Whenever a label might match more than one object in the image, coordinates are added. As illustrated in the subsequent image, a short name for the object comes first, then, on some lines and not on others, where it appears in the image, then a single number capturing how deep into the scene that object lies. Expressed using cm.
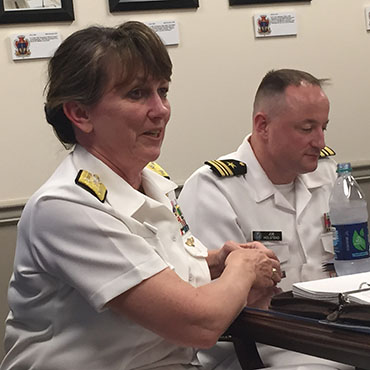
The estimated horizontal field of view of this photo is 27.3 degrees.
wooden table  157
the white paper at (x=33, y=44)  353
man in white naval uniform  269
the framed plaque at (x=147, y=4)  366
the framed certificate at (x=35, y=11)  350
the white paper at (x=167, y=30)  374
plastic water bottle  233
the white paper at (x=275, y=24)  395
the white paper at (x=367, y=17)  417
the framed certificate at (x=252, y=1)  388
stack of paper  178
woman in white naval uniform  173
